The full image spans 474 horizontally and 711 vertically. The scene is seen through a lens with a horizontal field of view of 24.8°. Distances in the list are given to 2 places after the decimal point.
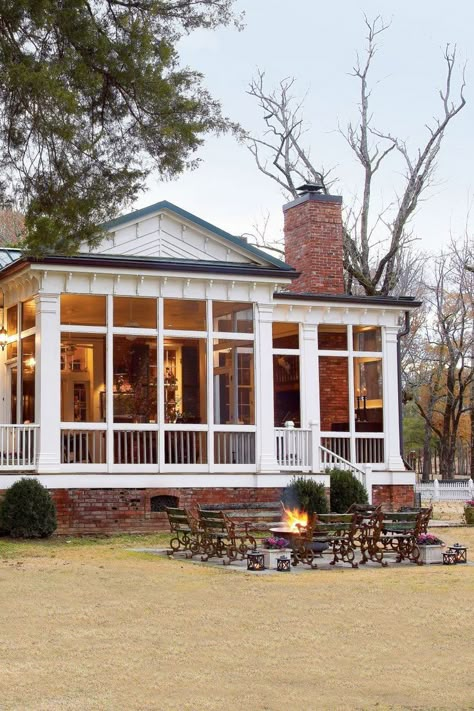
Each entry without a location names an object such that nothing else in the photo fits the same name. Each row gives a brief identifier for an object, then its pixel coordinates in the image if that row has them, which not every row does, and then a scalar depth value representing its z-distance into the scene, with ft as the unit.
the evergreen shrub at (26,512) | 60.03
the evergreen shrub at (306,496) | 66.33
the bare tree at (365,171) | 125.90
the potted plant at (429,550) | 52.65
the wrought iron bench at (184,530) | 53.57
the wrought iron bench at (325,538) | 50.65
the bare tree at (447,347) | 153.38
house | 64.64
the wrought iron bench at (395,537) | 51.93
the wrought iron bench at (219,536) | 51.13
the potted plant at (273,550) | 49.65
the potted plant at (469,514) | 78.23
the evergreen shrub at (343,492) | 70.74
